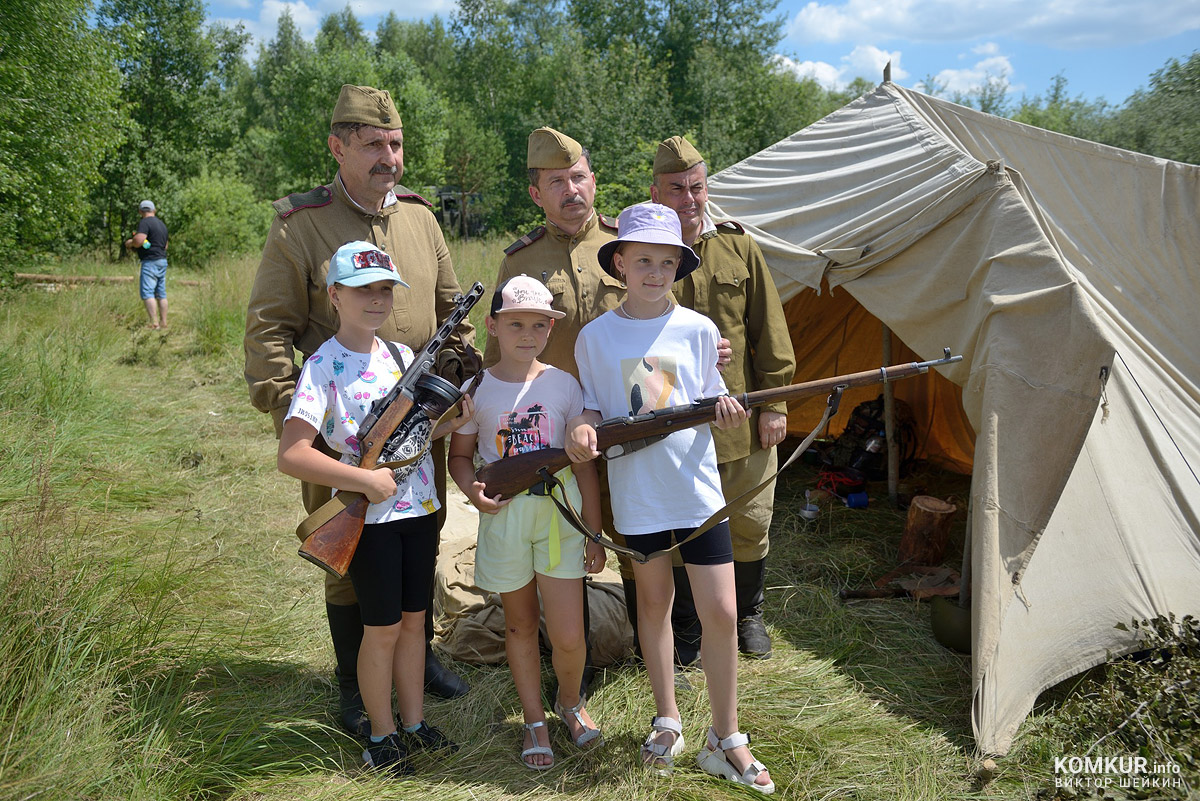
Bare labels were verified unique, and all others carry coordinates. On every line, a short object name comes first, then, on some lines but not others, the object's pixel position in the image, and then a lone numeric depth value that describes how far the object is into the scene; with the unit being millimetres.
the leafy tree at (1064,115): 17958
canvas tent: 3320
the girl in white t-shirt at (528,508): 2840
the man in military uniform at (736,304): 3471
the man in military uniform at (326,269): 2973
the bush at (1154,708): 2714
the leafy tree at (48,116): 9867
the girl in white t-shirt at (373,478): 2607
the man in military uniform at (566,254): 3234
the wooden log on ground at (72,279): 12317
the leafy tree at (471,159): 36094
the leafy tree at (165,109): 23078
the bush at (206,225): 22453
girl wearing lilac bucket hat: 2750
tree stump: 4750
